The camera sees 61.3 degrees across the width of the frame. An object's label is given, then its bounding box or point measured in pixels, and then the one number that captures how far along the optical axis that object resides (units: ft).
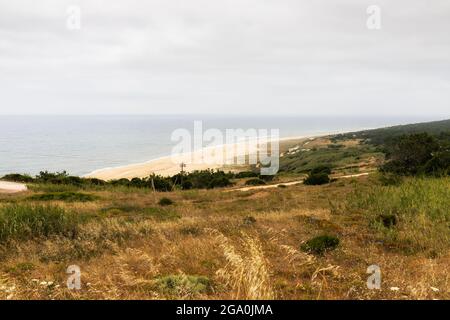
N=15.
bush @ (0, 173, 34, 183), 127.28
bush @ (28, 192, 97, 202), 81.43
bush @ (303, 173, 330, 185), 100.07
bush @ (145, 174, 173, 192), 113.50
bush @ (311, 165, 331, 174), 135.81
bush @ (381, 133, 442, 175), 98.68
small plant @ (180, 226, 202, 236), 35.58
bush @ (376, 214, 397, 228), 35.21
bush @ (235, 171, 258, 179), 150.96
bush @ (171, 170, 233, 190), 121.29
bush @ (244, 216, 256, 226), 39.36
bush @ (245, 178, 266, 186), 119.32
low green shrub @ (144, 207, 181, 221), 52.08
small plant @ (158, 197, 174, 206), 74.28
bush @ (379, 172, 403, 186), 71.26
